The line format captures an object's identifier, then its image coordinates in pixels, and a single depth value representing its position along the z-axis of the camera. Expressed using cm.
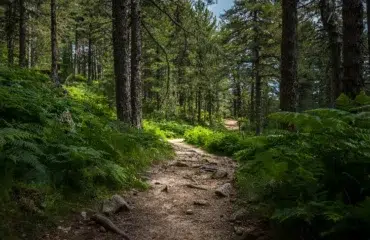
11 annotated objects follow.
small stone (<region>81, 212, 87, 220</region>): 439
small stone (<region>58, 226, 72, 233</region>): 397
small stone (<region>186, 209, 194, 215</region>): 522
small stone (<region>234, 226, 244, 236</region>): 423
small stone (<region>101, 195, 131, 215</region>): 477
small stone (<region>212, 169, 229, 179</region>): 770
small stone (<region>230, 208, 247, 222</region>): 473
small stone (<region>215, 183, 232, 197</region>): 612
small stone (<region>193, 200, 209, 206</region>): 565
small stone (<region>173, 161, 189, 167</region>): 925
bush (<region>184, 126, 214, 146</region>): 1587
